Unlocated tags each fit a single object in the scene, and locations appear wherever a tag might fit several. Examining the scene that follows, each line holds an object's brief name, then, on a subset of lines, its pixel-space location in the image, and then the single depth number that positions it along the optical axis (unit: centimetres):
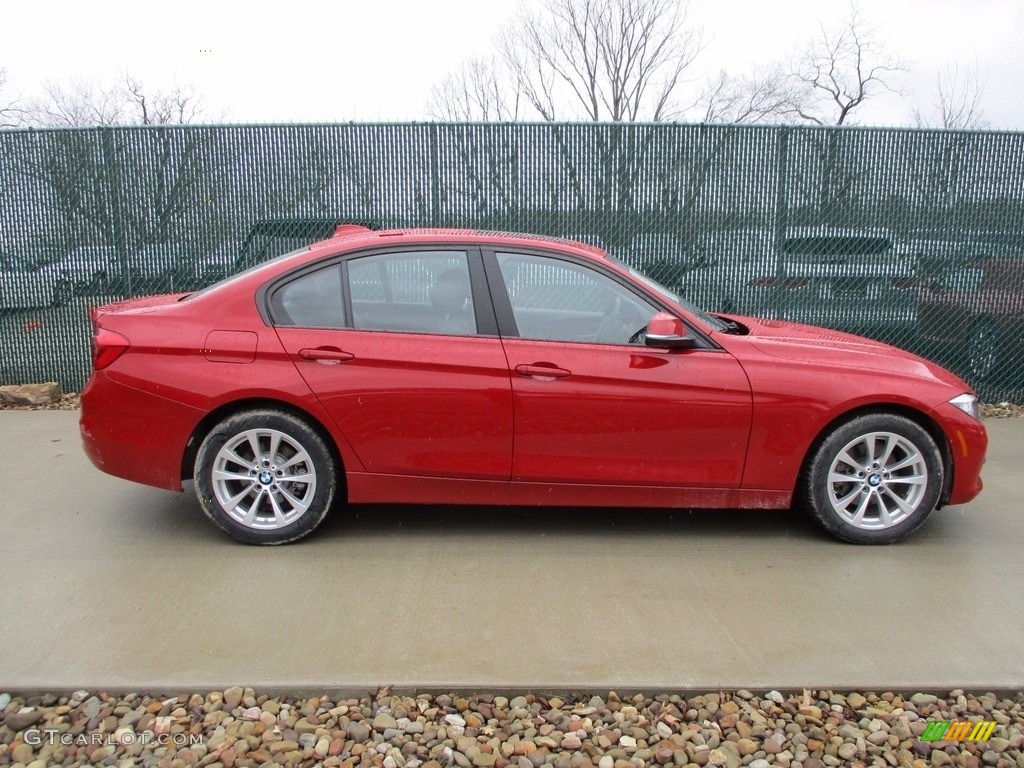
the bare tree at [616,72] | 2581
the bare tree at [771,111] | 2692
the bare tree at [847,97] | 2695
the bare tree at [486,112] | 2494
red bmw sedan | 412
